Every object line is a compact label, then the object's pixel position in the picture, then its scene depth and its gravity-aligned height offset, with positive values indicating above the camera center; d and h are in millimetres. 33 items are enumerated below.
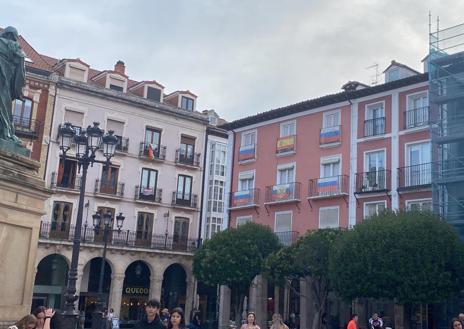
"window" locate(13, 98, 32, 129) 35969 +9376
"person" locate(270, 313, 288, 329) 11633 -462
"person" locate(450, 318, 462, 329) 9578 -230
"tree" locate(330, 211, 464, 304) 22094 +1624
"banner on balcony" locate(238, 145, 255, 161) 35844 +7973
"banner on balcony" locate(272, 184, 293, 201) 32812 +5410
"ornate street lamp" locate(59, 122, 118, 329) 12922 +3124
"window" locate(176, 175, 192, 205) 42125 +6679
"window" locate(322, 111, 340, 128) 31938 +9050
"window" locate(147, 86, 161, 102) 42531 +12924
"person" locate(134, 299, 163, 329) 6949 -331
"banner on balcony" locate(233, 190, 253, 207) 34906 +5295
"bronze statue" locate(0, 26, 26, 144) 10359 +3348
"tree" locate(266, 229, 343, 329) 26531 +1490
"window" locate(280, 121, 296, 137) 34125 +9030
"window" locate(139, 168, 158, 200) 40438 +6655
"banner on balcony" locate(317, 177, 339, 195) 30578 +5508
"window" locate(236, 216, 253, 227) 34550 +4118
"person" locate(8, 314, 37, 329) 6793 -444
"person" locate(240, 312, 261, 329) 10583 -419
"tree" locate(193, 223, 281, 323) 30828 +1860
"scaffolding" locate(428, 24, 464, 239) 25656 +7556
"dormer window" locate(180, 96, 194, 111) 44178 +12937
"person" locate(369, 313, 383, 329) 19656 -573
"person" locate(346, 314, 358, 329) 18083 -630
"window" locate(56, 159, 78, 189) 37188 +6262
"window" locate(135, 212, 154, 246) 39562 +3752
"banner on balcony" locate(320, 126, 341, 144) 31438 +8141
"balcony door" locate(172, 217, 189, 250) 41031 +3737
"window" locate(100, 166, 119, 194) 38844 +6361
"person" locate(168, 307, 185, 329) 7096 -309
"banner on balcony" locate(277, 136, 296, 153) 33594 +8077
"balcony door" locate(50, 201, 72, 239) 36062 +3581
